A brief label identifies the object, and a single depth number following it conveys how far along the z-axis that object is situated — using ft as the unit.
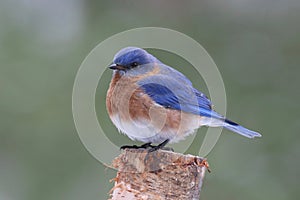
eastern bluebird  26.40
